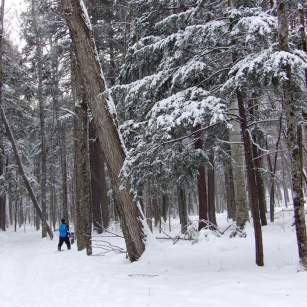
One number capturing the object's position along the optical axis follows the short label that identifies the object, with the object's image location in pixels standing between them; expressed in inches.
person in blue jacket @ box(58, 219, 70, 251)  658.8
